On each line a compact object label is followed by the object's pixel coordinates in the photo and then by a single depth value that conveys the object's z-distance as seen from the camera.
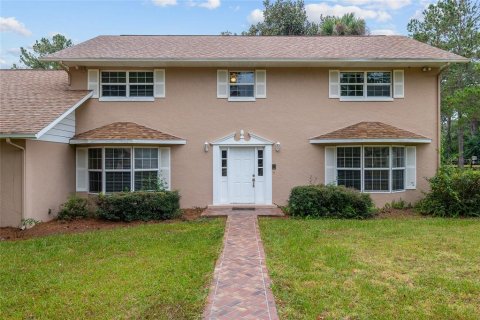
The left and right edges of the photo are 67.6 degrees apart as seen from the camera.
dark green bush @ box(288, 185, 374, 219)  10.97
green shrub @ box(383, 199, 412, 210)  12.46
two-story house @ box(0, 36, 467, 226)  12.48
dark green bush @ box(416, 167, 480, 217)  11.26
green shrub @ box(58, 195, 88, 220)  11.24
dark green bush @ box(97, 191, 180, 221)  10.90
